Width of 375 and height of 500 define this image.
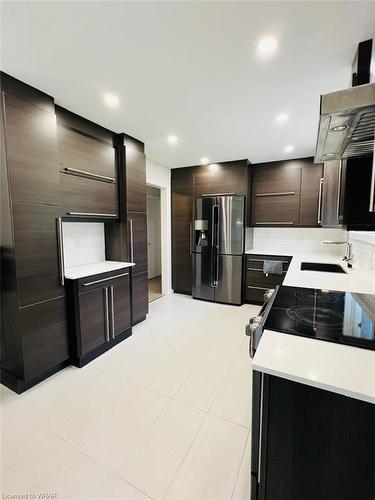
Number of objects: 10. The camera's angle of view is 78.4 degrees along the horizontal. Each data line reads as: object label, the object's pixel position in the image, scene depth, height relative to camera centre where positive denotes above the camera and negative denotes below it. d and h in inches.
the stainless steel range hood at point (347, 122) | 40.8 +21.4
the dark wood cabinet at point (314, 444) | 27.0 -27.2
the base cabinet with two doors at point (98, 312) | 86.1 -35.1
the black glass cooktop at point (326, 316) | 38.2 -17.7
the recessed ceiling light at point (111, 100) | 76.4 +43.8
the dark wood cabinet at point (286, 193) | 144.9 +22.2
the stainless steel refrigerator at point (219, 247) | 148.8 -13.6
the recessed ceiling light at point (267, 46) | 53.2 +43.2
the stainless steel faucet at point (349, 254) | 103.2 -12.8
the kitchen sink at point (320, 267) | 99.8 -18.0
